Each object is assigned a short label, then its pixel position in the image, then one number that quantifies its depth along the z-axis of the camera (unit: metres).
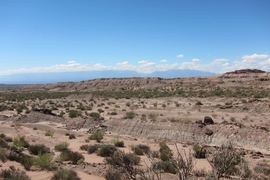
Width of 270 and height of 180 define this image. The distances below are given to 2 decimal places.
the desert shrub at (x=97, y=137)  19.55
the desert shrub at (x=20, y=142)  15.71
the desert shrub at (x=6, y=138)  17.79
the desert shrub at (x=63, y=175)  9.66
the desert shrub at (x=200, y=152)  15.04
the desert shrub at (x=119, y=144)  17.80
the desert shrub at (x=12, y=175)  8.86
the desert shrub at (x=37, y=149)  14.40
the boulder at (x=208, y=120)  22.42
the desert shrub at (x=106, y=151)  14.79
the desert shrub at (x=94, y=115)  29.80
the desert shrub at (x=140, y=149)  15.38
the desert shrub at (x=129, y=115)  27.11
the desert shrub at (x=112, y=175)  9.67
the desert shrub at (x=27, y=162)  11.15
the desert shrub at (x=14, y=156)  12.01
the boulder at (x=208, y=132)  20.14
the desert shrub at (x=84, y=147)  16.30
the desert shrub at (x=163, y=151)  14.15
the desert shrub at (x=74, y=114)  30.69
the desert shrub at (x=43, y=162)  11.37
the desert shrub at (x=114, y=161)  12.07
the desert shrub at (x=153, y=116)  24.94
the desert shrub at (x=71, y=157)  12.96
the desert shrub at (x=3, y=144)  13.83
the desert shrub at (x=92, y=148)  15.45
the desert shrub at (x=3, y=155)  11.50
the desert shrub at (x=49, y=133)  21.10
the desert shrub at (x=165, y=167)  11.55
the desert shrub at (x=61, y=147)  15.38
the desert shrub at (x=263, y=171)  11.48
